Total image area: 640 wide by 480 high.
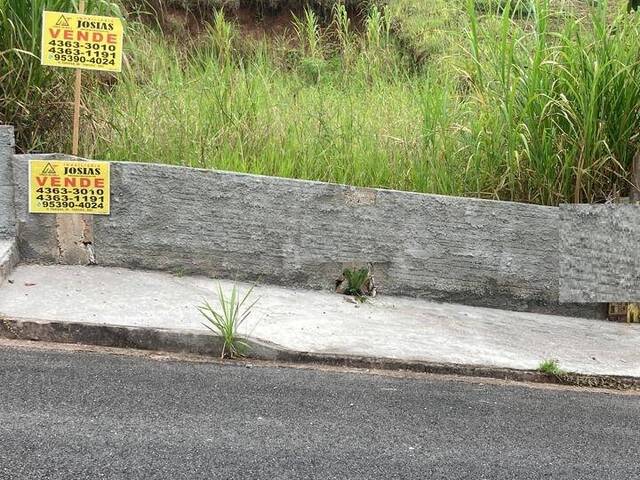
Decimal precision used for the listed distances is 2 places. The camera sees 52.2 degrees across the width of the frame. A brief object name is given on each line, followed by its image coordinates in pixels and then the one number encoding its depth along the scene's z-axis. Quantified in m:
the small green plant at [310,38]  7.68
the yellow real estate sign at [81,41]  4.86
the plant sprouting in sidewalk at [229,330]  4.15
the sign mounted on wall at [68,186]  5.03
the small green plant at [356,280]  5.49
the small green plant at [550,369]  4.33
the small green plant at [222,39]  6.80
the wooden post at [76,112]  5.03
